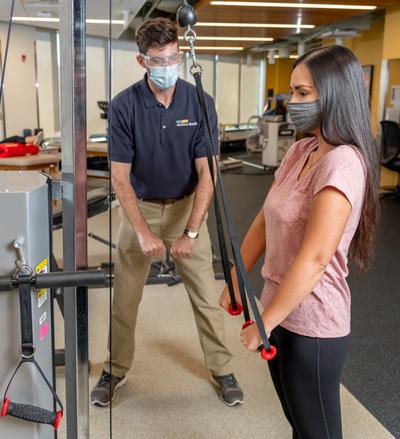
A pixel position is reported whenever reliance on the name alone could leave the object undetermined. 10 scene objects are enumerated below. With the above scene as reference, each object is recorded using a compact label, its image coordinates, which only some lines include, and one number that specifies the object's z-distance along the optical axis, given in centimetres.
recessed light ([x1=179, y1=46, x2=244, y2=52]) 1066
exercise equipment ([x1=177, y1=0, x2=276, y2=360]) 105
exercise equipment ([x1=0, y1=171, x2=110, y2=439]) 82
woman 114
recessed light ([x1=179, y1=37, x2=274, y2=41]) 935
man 205
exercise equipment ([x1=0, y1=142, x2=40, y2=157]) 363
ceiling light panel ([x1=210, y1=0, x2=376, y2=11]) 600
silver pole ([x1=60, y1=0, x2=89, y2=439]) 87
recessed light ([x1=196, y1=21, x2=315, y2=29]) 767
